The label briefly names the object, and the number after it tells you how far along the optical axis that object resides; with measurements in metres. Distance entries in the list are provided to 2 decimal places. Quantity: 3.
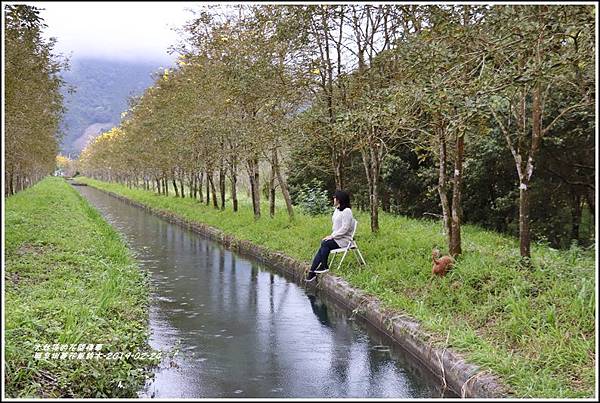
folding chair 11.14
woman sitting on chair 11.22
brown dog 9.03
